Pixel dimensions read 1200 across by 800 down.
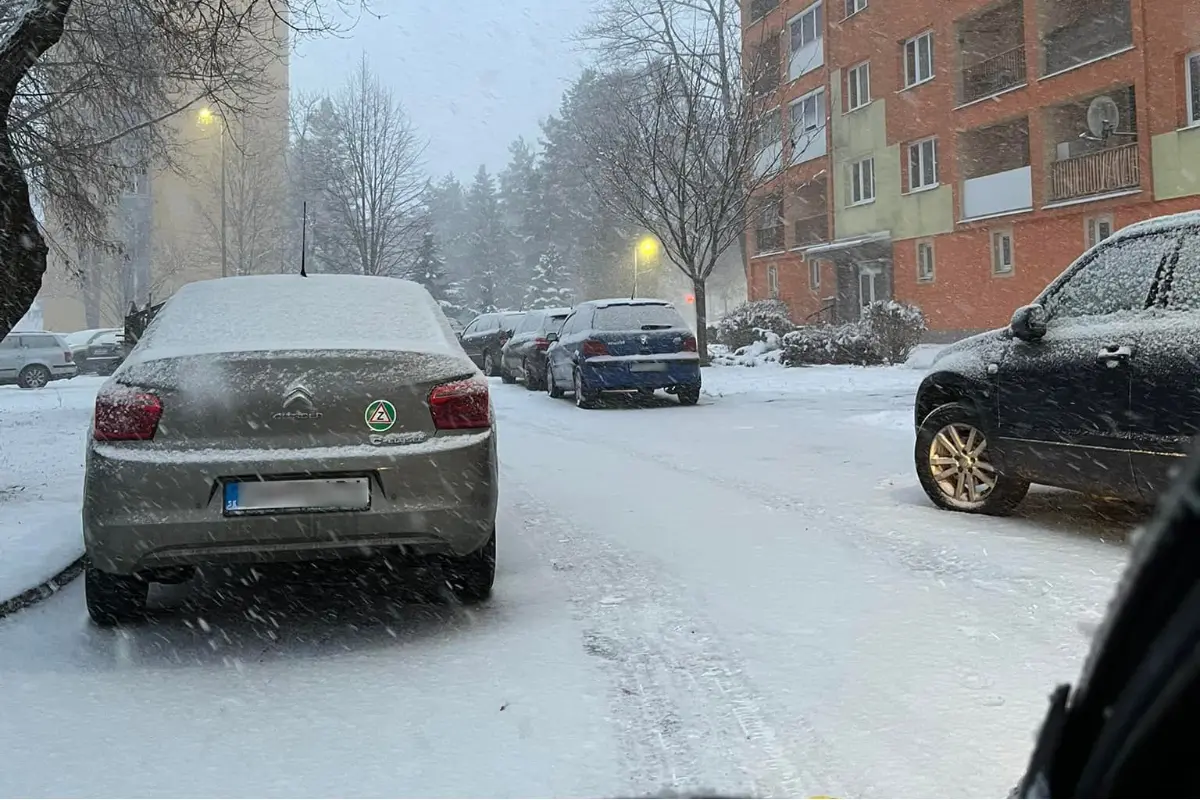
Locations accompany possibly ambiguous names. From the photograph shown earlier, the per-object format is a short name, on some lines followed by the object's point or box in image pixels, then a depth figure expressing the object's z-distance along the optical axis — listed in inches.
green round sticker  168.4
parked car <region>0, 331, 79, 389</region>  1097.4
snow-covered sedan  161.0
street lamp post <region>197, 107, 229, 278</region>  1569.9
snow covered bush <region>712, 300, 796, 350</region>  1167.6
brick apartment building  916.6
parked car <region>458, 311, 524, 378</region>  969.8
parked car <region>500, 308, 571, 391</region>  771.4
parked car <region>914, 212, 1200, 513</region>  203.3
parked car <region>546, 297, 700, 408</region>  599.8
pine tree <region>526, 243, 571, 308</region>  3099.4
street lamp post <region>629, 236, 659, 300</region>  1535.1
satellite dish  1001.5
